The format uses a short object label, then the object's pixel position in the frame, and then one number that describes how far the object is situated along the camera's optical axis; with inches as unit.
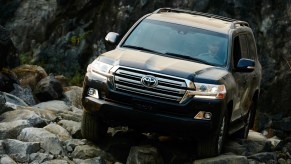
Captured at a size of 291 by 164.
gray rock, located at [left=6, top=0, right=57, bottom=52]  1215.6
